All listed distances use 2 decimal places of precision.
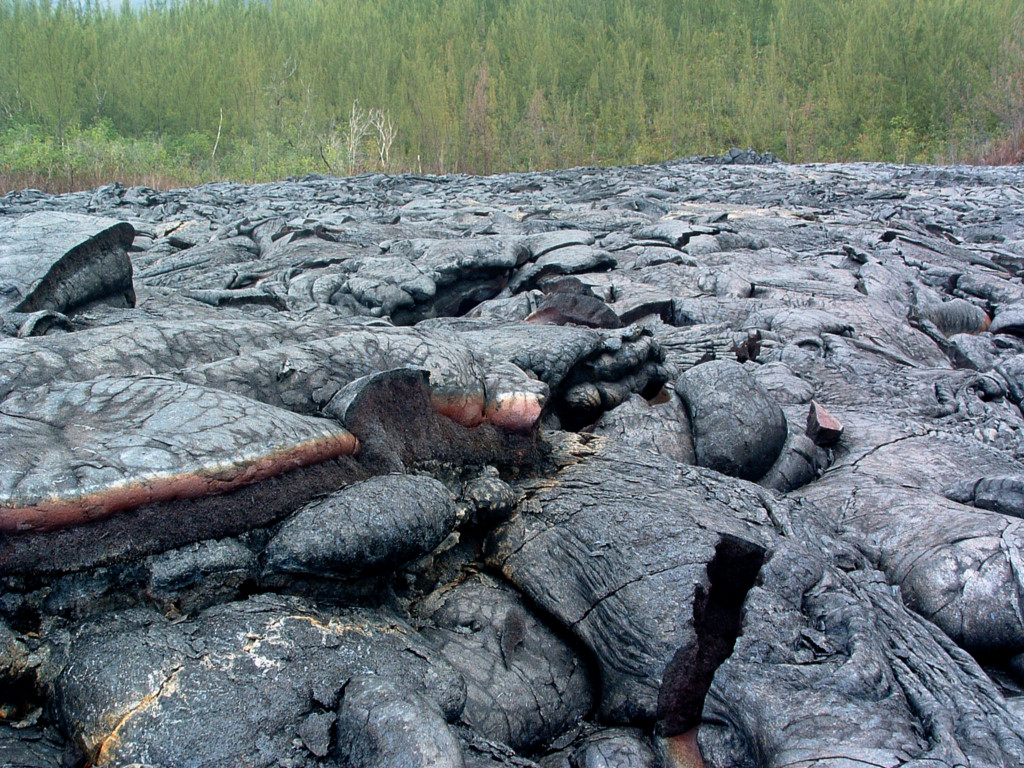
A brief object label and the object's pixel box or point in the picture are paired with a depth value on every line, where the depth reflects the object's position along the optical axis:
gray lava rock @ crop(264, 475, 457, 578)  2.24
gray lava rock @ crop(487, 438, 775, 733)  2.47
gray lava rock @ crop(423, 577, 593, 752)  2.36
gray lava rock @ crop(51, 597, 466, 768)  1.78
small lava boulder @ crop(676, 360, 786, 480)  3.80
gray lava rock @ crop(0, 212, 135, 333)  4.18
